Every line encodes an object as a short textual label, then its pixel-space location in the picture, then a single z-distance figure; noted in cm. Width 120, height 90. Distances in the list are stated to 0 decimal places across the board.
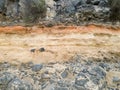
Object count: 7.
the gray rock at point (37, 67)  248
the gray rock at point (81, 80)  236
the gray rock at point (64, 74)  242
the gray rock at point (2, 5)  419
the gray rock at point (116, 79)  240
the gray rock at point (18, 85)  235
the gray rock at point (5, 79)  237
